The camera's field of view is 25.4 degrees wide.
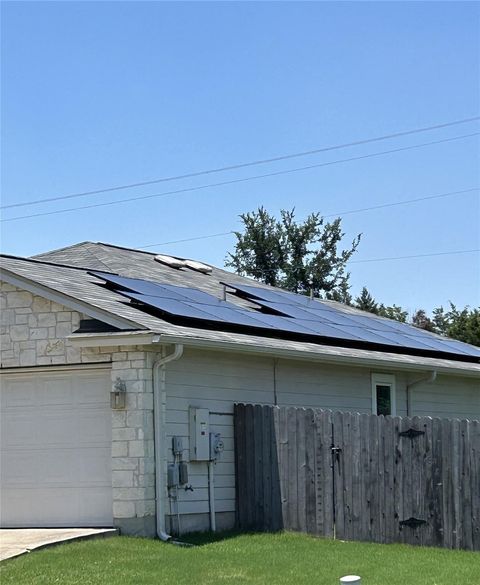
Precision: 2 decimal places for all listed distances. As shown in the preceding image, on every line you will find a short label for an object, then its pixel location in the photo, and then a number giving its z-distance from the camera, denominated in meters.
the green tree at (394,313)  50.09
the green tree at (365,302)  47.75
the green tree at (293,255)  46.31
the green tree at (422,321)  51.69
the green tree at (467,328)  42.06
